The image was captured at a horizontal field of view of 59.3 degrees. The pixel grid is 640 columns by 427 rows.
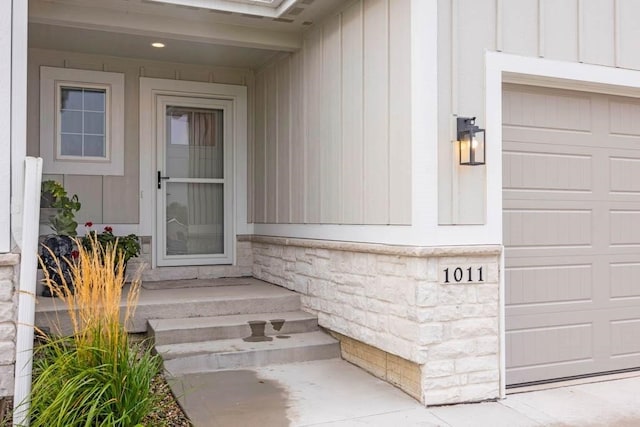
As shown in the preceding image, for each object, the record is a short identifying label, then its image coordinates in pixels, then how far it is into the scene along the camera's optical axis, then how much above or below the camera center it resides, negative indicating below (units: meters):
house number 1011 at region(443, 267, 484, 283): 3.69 -0.38
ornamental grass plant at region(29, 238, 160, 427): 2.80 -0.81
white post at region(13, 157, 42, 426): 3.08 -0.40
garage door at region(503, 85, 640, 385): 4.08 -0.11
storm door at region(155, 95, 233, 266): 6.27 +0.43
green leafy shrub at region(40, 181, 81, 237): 5.36 +0.08
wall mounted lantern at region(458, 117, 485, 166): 3.61 +0.49
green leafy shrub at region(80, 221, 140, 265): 5.65 -0.24
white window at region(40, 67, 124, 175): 5.77 +1.02
